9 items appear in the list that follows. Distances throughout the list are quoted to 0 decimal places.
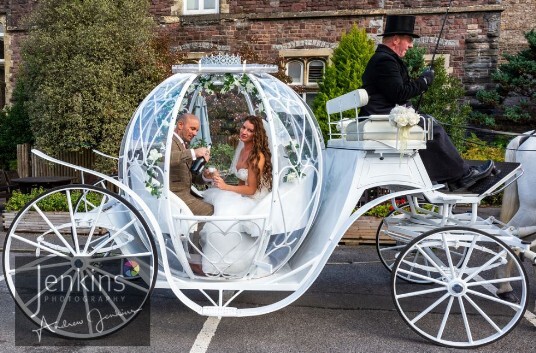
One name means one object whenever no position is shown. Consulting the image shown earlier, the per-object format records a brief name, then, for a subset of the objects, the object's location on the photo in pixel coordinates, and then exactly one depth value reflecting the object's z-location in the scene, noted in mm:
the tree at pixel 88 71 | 10961
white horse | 4715
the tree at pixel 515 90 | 11727
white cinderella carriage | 3963
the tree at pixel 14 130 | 13656
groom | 4250
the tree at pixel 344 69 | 10875
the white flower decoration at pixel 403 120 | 3984
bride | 4141
